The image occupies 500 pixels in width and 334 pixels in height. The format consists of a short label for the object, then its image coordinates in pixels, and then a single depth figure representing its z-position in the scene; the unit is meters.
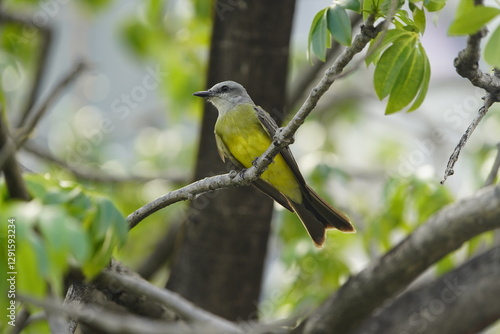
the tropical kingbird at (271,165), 7.86
